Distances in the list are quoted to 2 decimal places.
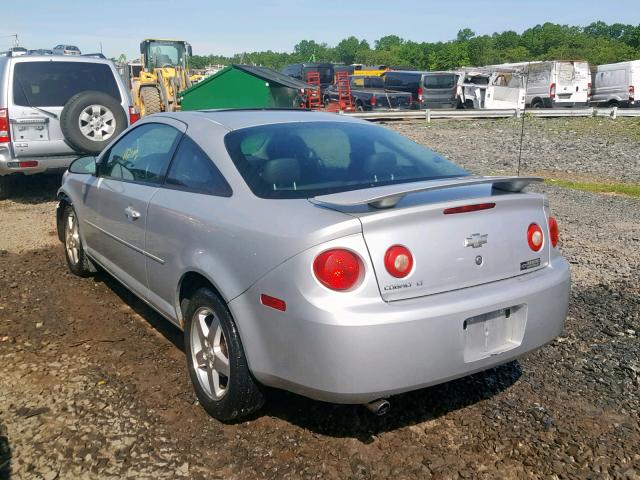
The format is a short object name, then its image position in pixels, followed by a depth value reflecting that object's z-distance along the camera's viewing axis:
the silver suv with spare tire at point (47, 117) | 8.20
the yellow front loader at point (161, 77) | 17.72
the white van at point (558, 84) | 27.81
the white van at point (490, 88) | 26.75
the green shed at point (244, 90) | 13.80
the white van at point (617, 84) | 27.80
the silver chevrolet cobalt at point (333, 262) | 2.74
